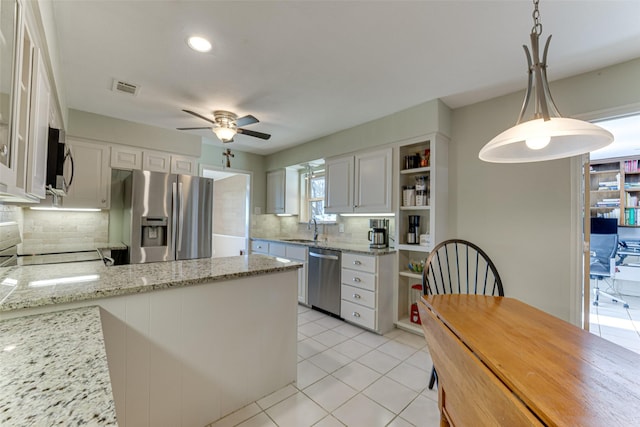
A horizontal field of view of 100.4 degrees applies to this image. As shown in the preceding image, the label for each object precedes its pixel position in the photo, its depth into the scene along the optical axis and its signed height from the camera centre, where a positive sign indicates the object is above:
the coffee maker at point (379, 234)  3.29 -0.19
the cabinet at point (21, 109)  0.84 +0.40
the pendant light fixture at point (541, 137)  1.06 +0.39
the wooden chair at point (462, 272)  2.74 -0.55
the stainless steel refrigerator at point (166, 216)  3.04 -0.01
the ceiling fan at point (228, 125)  2.78 +0.97
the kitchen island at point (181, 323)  1.25 -0.62
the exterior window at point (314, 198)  4.51 +0.36
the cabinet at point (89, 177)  3.08 +0.44
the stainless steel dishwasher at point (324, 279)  3.37 -0.81
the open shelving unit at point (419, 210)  2.83 +0.12
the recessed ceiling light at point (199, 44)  1.86 +1.23
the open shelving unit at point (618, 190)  4.48 +0.59
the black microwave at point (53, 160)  1.42 +0.29
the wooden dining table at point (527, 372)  0.72 -0.50
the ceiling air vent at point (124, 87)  2.46 +1.21
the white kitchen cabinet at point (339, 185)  3.62 +0.47
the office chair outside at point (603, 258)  3.87 -0.50
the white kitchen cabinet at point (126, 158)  3.33 +0.72
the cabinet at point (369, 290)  2.96 -0.82
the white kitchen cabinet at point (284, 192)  4.72 +0.46
